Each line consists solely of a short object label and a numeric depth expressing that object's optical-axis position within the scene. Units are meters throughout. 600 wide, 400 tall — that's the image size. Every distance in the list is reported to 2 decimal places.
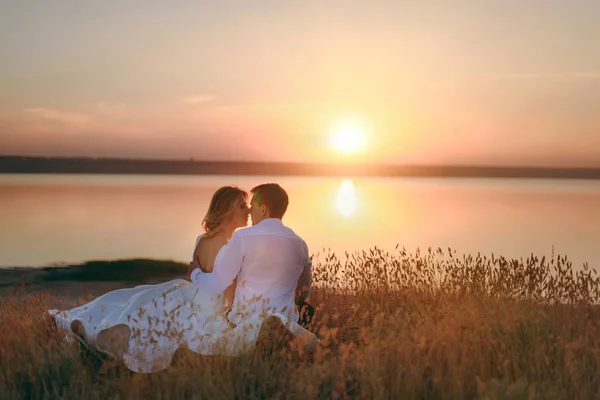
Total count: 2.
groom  6.14
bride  5.76
